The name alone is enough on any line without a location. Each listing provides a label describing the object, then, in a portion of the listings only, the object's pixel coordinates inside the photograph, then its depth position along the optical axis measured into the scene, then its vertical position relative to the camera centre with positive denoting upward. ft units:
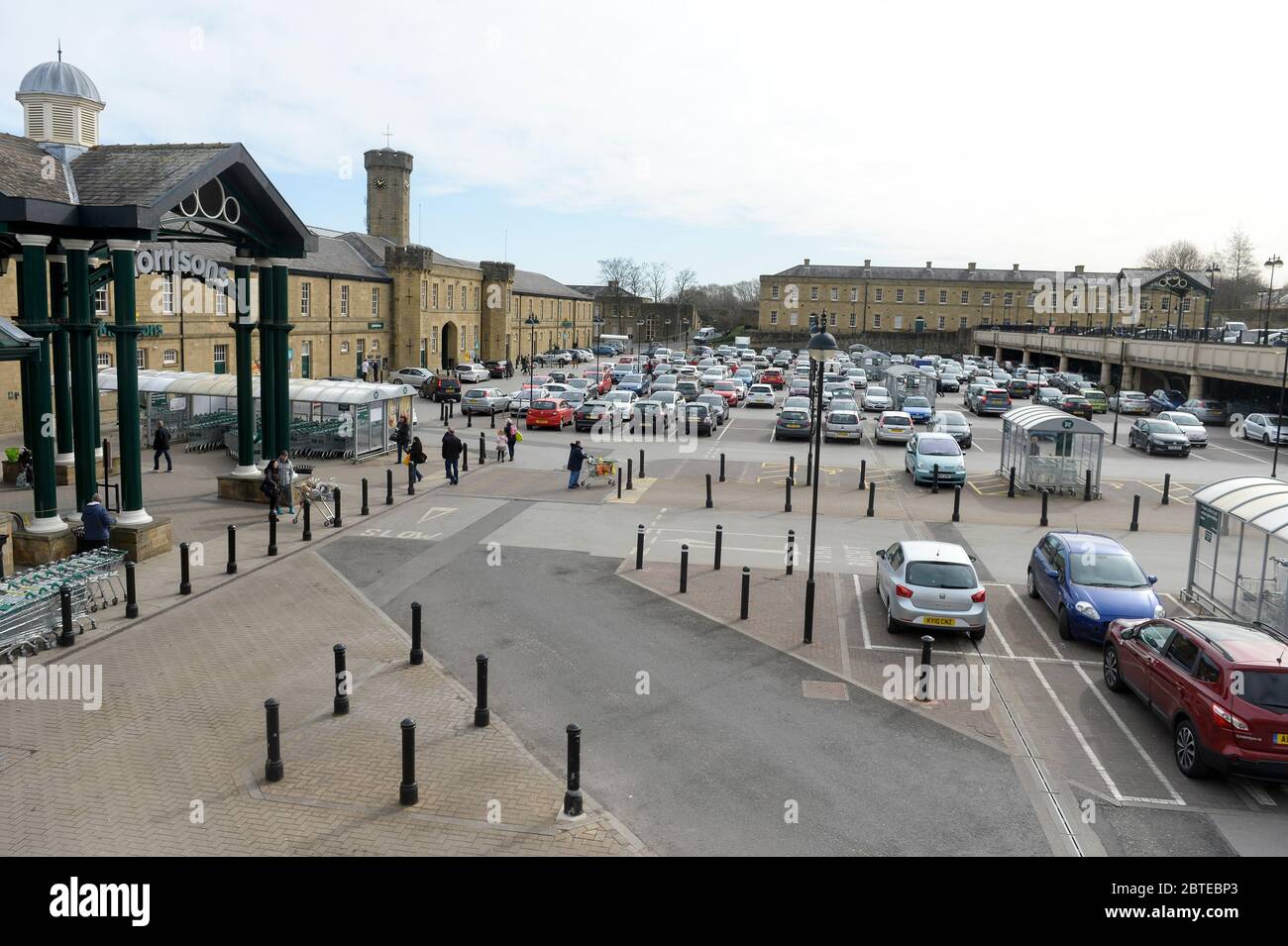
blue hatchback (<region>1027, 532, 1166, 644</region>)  45.60 -10.83
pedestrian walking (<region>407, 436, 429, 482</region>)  81.84 -9.36
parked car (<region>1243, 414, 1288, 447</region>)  126.31 -8.01
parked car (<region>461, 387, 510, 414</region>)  136.87 -7.69
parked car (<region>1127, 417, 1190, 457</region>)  112.57 -8.53
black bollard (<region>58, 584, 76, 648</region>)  42.52 -12.58
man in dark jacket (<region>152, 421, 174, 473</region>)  85.97 -9.35
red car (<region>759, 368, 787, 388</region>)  199.21 -4.91
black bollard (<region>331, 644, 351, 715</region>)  35.99 -12.73
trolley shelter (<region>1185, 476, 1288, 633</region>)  45.73 -10.35
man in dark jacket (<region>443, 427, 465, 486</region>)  83.97 -9.17
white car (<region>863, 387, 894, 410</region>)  156.15 -7.03
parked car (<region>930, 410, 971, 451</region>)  117.70 -8.22
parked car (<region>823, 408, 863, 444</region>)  116.47 -8.33
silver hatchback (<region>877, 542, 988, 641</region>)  45.55 -11.03
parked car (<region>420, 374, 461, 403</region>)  152.66 -7.09
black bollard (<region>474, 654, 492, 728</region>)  34.94 -13.12
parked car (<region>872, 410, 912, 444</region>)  116.78 -8.48
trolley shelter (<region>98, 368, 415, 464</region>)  97.81 -7.54
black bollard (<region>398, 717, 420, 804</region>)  29.43 -12.93
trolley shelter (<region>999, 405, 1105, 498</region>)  85.51 -8.01
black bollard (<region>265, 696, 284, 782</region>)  30.66 -12.85
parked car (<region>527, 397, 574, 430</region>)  124.98 -8.47
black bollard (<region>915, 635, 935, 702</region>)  40.27 -13.10
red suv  30.89 -11.02
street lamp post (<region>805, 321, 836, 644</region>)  45.85 +0.25
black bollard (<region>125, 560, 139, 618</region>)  46.57 -12.53
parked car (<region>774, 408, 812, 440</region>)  118.42 -8.57
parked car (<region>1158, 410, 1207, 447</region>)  123.65 -7.70
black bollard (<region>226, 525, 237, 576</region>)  53.83 -11.80
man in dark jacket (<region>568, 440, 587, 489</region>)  83.20 -9.41
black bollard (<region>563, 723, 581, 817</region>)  28.96 -12.84
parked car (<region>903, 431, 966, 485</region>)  87.71 -9.18
